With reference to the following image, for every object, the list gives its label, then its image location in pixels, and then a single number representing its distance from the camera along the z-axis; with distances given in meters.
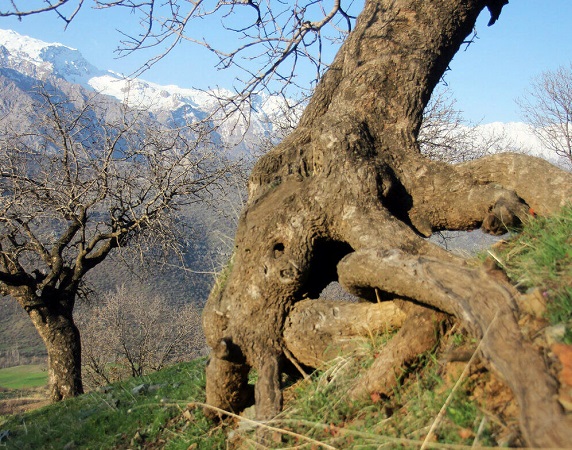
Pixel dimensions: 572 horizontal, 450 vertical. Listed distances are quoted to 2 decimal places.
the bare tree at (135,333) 22.56
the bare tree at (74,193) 9.81
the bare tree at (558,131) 25.89
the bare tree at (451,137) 14.98
